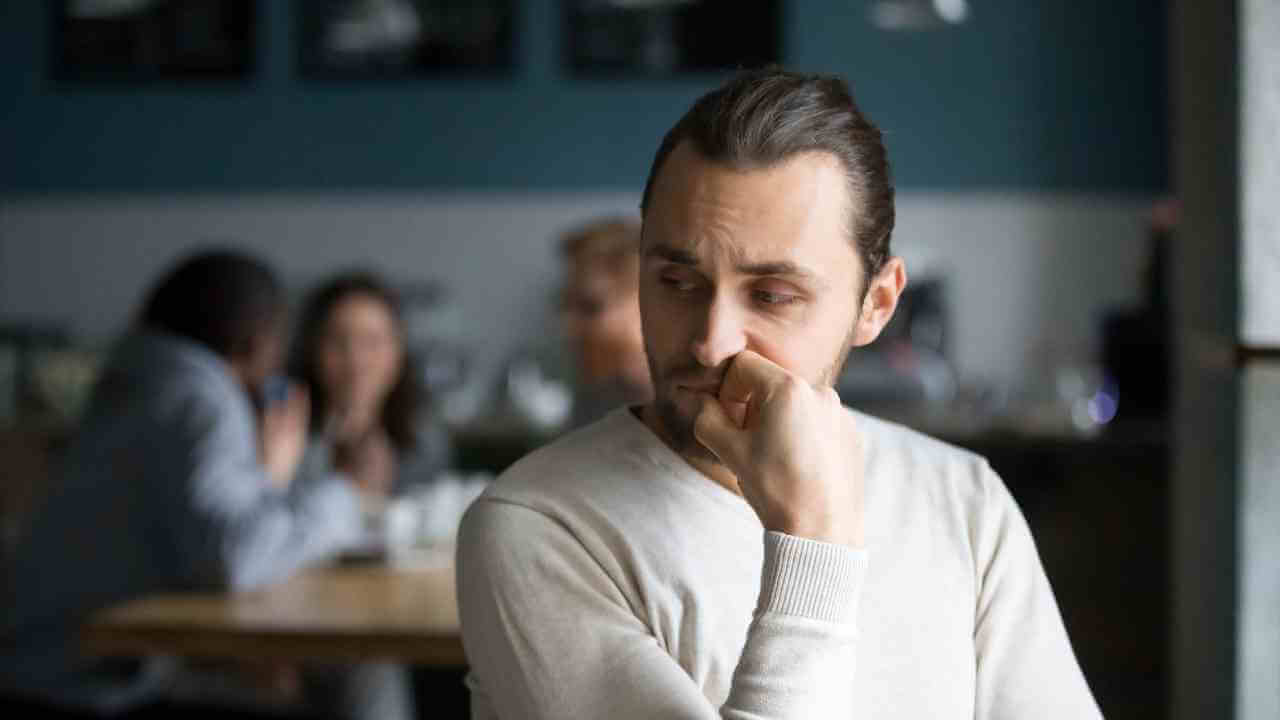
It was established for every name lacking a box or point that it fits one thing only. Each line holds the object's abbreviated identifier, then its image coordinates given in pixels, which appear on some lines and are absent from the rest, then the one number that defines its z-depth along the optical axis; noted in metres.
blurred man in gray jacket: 2.37
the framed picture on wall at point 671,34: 5.39
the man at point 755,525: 0.92
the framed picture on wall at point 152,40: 5.50
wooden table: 2.08
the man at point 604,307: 2.31
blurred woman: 3.36
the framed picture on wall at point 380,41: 5.48
